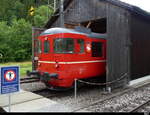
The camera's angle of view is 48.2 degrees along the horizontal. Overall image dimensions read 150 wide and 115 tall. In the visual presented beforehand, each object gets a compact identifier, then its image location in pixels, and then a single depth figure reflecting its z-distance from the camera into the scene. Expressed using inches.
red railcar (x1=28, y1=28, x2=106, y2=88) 304.2
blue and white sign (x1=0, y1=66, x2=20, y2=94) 191.6
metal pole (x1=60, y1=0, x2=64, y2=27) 478.4
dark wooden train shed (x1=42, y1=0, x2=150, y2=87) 362.6
